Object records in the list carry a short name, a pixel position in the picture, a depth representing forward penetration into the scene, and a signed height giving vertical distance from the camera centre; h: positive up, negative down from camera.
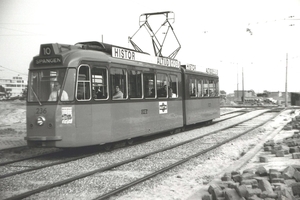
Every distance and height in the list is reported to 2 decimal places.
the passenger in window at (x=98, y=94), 10.14 +0.11
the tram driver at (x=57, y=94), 9.45 +0.11
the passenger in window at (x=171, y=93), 14.66 +0.16
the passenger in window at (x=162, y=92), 13.66 +0.21
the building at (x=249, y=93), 114.38 +1.15
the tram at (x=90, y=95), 9.48 +0.09
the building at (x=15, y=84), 149.88 +6.12
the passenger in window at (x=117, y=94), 10.84 +0.12
